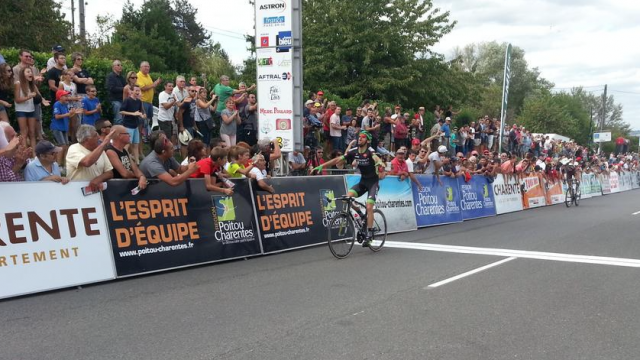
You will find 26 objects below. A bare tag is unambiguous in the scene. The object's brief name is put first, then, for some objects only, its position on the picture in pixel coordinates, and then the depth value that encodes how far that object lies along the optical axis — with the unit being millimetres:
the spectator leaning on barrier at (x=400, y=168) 14046
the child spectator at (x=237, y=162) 10202
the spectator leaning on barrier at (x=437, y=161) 15930
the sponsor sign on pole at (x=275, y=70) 14195
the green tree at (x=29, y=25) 29562
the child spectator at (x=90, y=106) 12033
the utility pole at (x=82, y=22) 33562
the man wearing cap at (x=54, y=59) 11867
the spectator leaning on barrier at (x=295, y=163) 15310
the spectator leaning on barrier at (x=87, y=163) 7766
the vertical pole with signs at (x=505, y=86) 25531
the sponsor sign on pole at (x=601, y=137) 64875
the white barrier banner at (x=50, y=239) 6832
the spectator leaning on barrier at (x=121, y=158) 8125
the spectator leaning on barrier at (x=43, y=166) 7587
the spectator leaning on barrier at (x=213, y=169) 9359
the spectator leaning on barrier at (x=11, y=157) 7105
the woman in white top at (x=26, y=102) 10617
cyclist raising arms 10312
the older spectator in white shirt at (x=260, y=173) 10227
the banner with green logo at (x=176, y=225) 8094
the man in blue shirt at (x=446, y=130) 24736
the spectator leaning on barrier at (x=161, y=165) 8602
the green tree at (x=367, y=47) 30516
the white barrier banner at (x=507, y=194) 19547
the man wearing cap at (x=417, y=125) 22625
